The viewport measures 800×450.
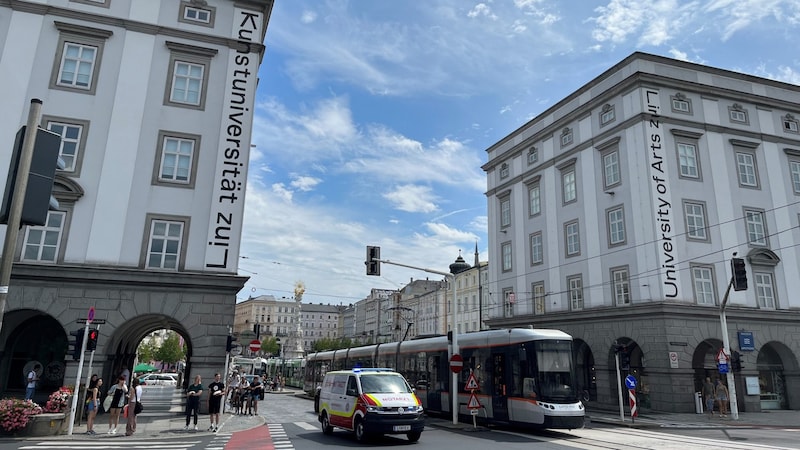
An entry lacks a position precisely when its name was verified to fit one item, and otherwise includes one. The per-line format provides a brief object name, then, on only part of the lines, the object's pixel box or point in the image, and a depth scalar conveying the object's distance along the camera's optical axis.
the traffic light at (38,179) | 5.90
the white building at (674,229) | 28.64
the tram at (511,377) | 17.53
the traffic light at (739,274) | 20.78
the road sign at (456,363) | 19.88
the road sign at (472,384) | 18.55
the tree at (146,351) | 84.32
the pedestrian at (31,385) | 20.72
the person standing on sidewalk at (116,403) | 16.58
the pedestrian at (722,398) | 25.20
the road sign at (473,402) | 18.61
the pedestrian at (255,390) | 23.89
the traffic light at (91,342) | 17.02
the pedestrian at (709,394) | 25.78
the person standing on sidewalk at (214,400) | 17.34
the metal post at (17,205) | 5.78
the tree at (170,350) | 85.12
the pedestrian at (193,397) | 17.16
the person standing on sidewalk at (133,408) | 16.48
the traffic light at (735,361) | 23.44
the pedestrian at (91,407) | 16.42
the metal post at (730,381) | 23.30
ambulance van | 14.42
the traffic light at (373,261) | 21.62
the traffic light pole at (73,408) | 16.03
